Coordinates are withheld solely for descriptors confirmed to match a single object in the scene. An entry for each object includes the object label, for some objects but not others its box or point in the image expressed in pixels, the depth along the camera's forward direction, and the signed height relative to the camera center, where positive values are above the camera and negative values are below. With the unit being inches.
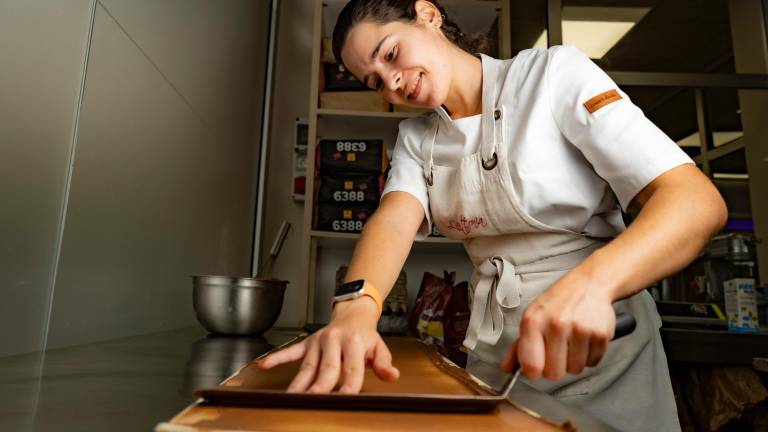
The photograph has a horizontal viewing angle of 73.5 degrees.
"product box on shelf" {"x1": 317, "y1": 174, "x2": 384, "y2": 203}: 75.1 +13.3
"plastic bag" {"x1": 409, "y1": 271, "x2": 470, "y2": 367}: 71.7 -4.3
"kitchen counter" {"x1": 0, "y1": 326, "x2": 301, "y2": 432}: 15.3 -4.7
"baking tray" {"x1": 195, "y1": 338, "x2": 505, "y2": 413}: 14.2 -3.6
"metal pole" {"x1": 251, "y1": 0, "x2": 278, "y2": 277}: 93.7 +23.7
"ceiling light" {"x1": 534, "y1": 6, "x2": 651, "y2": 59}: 107.0 +54.4
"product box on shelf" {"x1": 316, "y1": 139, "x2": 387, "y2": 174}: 76.2 +18.2
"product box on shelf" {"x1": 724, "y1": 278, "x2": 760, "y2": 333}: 59.2 -2.1
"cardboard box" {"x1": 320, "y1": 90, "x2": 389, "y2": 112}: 77.7 +26.8
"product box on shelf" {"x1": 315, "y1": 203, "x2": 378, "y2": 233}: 74.8 +9.0
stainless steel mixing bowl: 50.8 -2.7
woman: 25.0 +5.9
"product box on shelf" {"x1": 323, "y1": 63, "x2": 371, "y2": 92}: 77.8 +29.7
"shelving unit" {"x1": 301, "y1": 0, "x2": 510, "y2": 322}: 75.5 +23.7
